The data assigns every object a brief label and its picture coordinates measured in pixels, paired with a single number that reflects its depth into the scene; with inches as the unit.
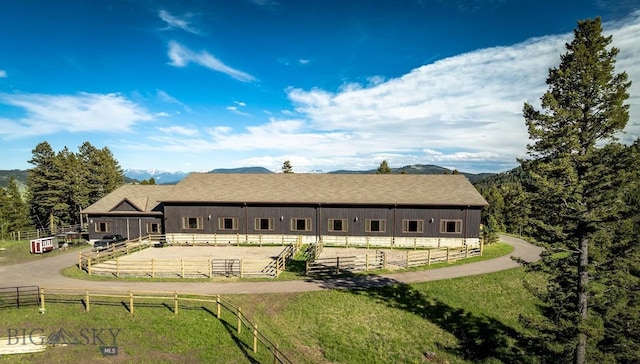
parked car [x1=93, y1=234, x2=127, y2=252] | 1300.3
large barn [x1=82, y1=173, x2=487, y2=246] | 1355.8
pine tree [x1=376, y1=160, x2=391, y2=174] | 2746.1
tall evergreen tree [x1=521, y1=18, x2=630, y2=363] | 531.8
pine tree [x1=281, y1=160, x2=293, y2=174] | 3029.0
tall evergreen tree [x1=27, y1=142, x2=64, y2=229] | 2064.5
